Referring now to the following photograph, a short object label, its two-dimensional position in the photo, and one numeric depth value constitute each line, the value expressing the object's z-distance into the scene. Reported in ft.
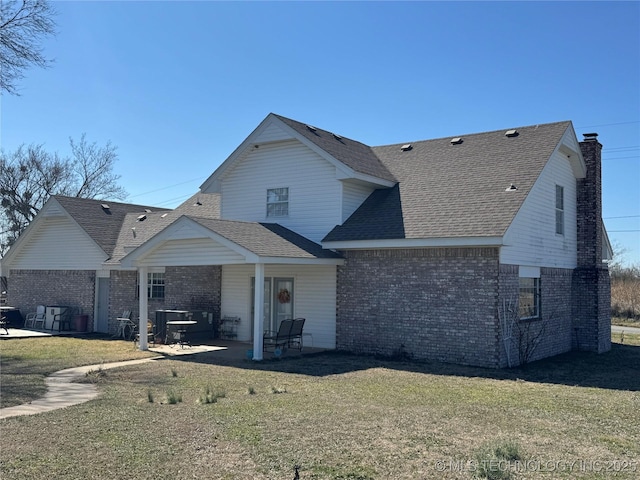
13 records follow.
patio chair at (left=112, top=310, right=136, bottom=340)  69.93
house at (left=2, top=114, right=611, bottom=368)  49.39
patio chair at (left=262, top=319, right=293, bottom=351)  53.47
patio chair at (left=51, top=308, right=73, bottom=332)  77.92
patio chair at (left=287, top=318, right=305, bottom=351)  55.08
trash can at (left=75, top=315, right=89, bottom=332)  77.56
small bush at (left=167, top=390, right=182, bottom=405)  32.72
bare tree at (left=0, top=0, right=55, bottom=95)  57.77
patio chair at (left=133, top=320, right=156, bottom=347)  63.97
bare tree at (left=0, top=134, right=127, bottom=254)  156.87
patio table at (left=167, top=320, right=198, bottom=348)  61.11
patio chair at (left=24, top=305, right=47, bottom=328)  81.30
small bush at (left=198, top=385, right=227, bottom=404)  32.86
